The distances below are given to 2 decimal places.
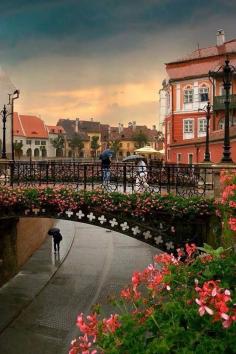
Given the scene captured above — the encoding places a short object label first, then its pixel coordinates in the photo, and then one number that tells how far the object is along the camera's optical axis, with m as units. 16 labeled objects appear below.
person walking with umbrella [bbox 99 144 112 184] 16.65
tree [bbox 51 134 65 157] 108.56
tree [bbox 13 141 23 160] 91.31
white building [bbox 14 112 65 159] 102.88
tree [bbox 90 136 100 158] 112.38
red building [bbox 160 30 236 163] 40.22
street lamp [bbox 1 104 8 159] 21.18
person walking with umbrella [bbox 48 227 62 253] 26.36
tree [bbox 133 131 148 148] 115.88
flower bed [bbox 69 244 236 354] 3.46
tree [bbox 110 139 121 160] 112.00
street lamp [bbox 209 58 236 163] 12.15
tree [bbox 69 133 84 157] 113.25
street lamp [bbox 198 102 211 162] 22.14
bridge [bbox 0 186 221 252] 13.89
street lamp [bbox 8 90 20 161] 23.33
